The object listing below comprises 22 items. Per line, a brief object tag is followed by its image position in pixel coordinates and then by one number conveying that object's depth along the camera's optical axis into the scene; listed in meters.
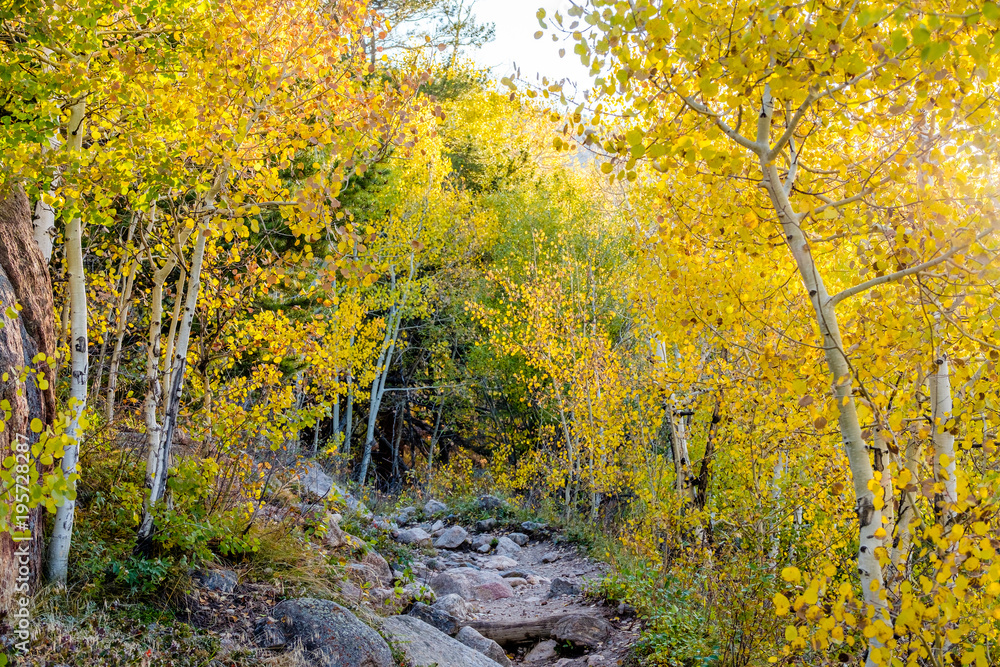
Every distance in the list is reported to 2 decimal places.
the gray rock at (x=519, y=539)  12.09
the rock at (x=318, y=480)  9.58
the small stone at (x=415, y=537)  10.88
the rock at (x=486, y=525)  12.91
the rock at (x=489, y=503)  14.10
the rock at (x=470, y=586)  8.16
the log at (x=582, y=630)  6.21
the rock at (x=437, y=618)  6.07
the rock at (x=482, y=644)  5.85
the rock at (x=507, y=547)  11.35
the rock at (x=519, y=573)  9.46
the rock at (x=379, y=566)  6.96
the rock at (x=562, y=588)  8.20
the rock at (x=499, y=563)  10.22
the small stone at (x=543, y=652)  6.21
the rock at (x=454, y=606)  6.46
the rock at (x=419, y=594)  6.48
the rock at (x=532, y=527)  12.49
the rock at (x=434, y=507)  14.11
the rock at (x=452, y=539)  11.66
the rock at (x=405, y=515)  13.21
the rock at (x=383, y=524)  9.40
